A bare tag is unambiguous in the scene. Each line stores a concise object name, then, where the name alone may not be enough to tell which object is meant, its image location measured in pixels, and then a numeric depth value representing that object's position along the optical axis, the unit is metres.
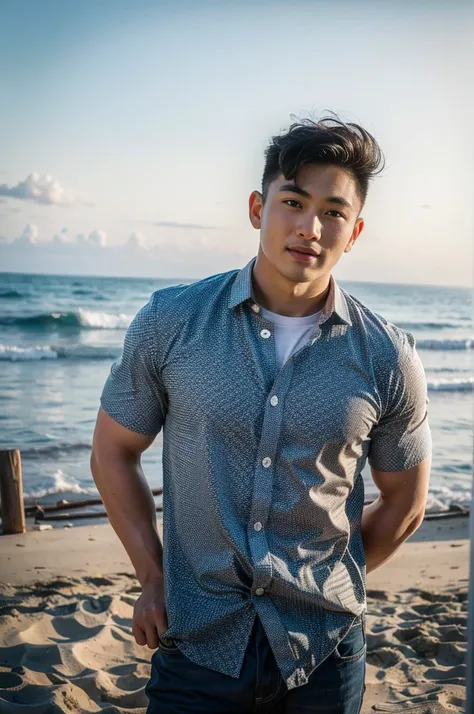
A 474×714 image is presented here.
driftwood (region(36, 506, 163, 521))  6.97
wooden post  6.52
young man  2.00
